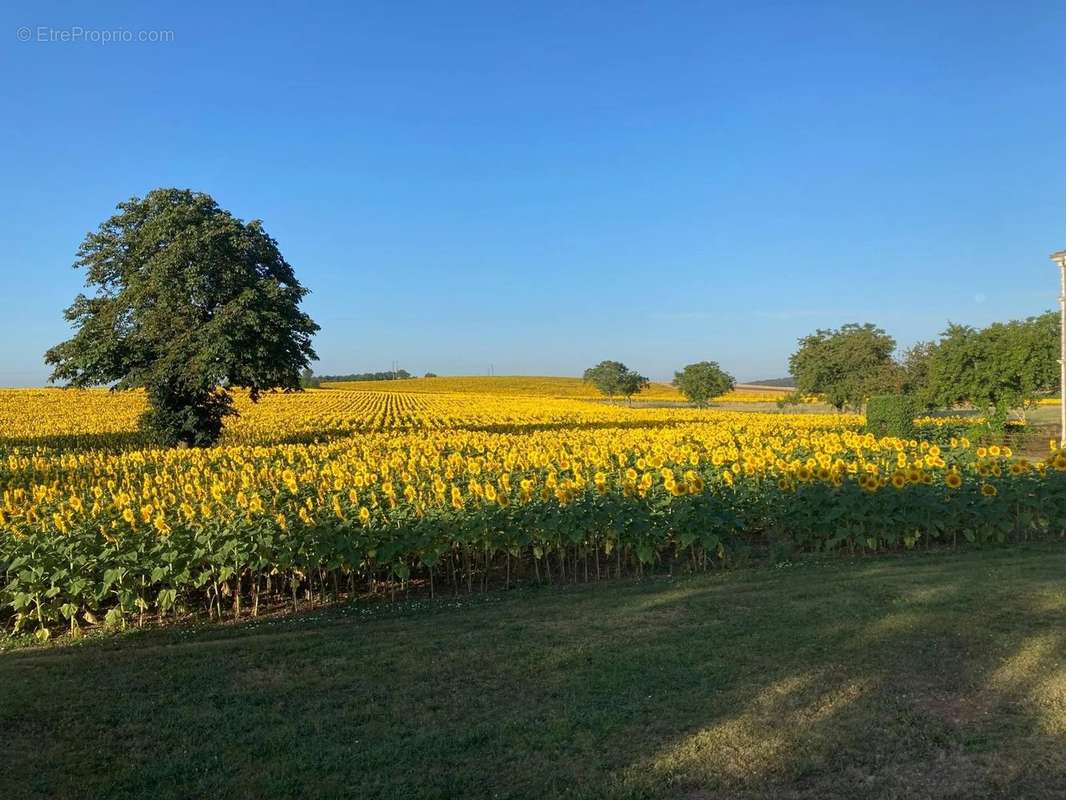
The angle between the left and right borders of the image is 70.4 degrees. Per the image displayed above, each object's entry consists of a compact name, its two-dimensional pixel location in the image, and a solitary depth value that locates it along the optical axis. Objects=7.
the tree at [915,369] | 46.72
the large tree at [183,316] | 22.81
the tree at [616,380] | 92.12
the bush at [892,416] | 28.53
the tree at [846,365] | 49.16
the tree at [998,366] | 33.69
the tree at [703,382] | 78.69
